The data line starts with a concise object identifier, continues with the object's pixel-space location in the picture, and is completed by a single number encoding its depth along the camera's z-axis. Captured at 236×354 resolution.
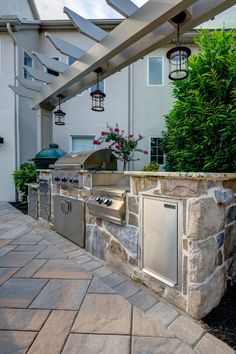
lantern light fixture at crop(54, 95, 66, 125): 5.20
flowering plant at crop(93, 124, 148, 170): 6.93
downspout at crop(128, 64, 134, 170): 7.54
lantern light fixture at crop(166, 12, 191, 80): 2.61
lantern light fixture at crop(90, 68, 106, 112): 3.82
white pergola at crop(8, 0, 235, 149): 2.41
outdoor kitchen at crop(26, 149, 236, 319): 1.79
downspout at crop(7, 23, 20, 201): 7.16
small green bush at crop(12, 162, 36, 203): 6.45
